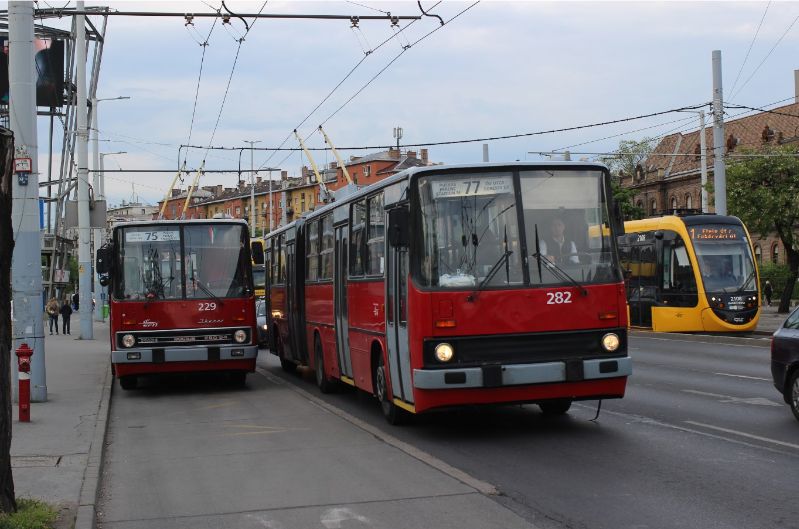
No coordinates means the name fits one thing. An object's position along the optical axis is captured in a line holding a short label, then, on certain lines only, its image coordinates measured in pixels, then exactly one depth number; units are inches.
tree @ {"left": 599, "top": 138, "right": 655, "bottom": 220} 3070.9
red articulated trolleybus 417.7
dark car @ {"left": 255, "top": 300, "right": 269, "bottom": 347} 1196.5
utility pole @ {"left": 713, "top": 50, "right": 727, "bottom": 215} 1343.5
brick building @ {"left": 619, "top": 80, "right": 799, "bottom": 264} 2881.4
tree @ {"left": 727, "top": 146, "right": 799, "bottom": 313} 1631.4
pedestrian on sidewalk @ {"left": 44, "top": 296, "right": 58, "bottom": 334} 1654.8
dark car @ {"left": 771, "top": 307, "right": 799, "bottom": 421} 452.4
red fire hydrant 520.5
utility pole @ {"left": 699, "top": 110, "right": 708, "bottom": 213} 1551.9
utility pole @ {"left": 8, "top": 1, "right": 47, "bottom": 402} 601.9
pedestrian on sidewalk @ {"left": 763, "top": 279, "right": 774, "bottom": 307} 2185.8
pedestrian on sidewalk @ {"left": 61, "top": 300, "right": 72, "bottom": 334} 1682.6
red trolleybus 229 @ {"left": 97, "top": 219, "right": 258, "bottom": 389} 671.8
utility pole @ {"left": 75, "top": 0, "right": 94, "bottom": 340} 1310.3
